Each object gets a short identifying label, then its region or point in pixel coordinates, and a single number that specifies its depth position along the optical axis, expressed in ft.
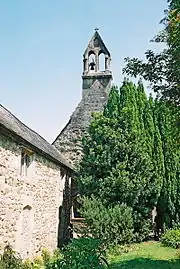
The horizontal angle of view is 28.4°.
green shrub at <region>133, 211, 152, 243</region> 56.44
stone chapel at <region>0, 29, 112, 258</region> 37.60
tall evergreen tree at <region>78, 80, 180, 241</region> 56.39
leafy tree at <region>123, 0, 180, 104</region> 31.14
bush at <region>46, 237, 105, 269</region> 21.57
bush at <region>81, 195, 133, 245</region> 52.34
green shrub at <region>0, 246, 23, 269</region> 32.39
